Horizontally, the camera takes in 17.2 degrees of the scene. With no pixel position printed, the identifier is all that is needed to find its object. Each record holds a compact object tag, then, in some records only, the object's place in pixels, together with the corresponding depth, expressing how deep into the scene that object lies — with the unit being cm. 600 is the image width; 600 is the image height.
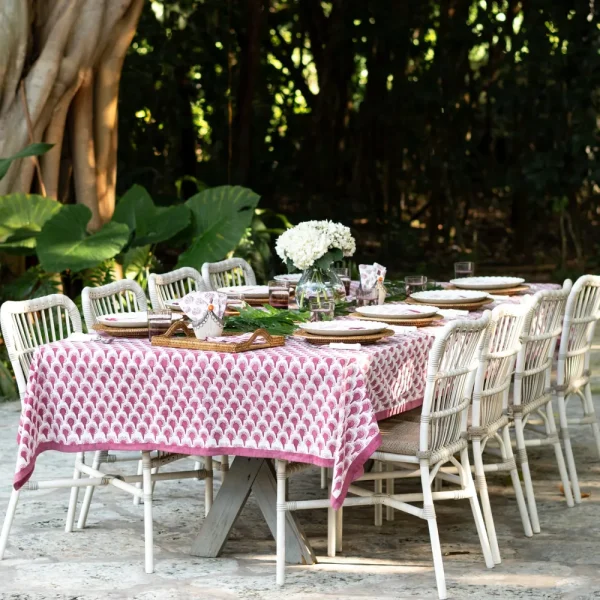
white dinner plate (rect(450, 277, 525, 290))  841
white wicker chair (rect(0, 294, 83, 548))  654
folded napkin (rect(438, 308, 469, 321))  719
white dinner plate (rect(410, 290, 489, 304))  763
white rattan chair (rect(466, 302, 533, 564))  649
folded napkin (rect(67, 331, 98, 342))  643
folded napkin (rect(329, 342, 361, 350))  612
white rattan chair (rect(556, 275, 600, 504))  774
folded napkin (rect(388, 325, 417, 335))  664
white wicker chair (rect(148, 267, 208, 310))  794
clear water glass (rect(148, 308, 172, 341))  631
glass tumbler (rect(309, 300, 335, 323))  672
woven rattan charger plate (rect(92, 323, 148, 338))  648
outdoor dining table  584
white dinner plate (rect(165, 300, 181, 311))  733
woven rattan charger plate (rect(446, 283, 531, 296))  839
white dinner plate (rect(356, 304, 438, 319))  693
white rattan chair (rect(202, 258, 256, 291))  884
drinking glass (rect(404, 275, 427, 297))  796
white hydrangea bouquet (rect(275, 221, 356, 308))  705
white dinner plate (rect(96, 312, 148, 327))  649
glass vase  728
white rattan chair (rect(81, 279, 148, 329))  722
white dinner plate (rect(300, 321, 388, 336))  626
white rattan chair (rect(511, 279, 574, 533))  709
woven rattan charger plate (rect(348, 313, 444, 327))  691
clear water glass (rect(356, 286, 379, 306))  756
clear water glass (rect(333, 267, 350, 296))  791
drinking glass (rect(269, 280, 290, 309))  725
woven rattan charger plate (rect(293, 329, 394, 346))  626
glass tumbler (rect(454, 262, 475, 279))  862
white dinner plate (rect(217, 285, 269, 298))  797
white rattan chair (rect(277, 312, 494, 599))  596
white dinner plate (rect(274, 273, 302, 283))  842
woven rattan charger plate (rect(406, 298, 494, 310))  759
